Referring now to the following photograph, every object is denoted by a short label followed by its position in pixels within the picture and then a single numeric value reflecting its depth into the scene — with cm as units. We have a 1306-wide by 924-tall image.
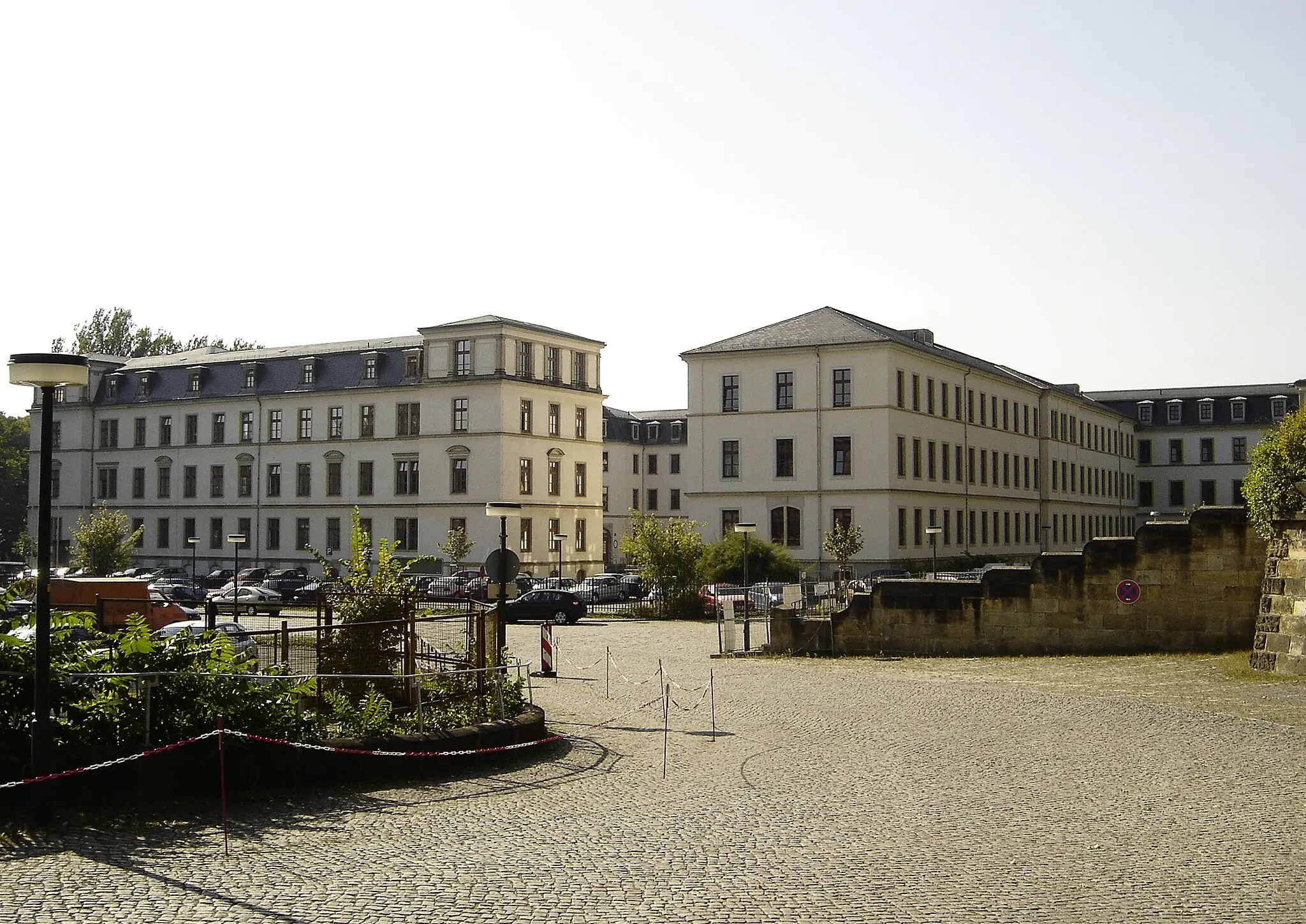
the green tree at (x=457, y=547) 6681
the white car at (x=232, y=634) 1383
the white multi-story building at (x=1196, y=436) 9688
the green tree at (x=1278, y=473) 2388
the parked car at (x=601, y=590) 5138
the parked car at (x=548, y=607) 4519
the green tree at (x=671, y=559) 4569
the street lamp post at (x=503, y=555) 1791
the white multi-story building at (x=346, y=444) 7100
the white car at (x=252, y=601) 5165
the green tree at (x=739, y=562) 4741
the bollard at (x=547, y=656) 2600
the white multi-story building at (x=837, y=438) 6100
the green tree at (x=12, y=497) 9638
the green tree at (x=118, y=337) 10812
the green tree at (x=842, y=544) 5494
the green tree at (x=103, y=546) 6122
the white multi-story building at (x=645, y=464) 10144
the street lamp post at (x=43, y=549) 1105
